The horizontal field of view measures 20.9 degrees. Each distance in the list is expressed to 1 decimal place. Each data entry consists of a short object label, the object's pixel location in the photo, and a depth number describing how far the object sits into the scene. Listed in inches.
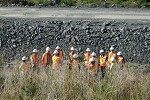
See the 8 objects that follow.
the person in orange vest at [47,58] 631.6
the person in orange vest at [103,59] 587.5
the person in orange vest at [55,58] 598.2
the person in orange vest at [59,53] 636.3
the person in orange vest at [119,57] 629.3
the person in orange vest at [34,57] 628.0
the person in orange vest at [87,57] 657.8
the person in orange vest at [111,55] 639.9
